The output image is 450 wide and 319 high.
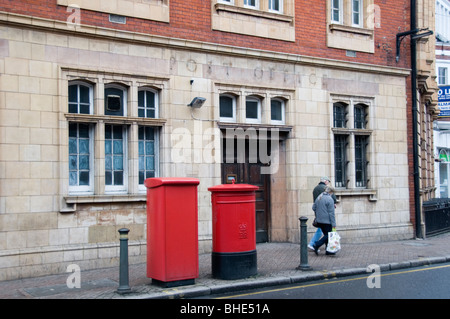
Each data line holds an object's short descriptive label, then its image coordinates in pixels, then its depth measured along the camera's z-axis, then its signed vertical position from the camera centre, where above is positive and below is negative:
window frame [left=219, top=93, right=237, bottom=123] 13.41 +1.73
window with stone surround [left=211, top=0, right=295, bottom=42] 13.16 +4.00
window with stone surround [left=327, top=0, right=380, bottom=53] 15.18 +4.35
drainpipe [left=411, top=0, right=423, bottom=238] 16.42 +0.86
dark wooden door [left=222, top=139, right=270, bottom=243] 13.84 -0.10
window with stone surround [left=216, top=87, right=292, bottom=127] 13.42 +1.79
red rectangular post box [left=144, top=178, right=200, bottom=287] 8.80 -0.93
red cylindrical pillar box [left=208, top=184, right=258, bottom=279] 9.58 -1.02
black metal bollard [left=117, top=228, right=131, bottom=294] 8.49 -1.39
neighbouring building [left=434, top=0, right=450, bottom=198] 31.28 +5.39
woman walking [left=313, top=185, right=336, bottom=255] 12.20 -0.94
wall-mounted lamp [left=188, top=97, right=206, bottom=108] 12.36 +1.69
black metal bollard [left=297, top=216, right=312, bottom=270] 10.41 -1.44
